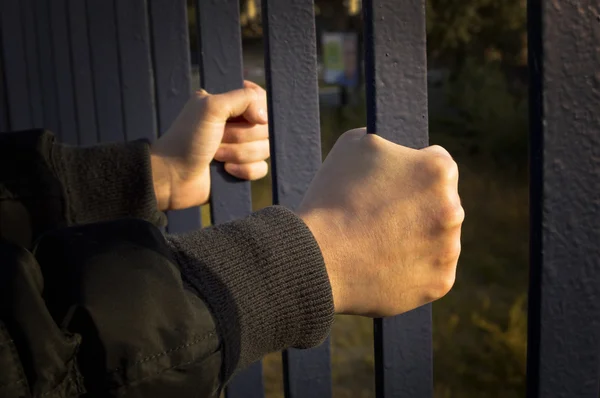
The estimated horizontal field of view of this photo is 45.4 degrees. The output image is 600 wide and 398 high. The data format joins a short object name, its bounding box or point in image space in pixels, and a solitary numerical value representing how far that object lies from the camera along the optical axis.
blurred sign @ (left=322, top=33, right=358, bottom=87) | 11.91
